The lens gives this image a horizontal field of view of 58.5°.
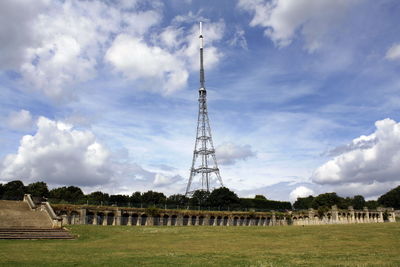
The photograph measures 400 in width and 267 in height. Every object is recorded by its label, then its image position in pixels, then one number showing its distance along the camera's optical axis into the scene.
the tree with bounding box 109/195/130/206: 94.65
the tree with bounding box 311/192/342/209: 138.88
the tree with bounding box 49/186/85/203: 97.71
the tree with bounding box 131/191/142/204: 105.84
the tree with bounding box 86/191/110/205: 97.31
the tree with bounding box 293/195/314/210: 167.71
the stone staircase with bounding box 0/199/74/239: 30.64
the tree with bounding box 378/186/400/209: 168.62
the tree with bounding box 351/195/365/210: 173.90
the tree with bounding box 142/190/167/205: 108.69
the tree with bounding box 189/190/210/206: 100.39
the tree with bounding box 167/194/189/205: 99.51
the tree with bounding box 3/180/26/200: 91.62
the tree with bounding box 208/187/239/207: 100.50
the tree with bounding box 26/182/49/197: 88.89
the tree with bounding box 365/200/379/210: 179.43
